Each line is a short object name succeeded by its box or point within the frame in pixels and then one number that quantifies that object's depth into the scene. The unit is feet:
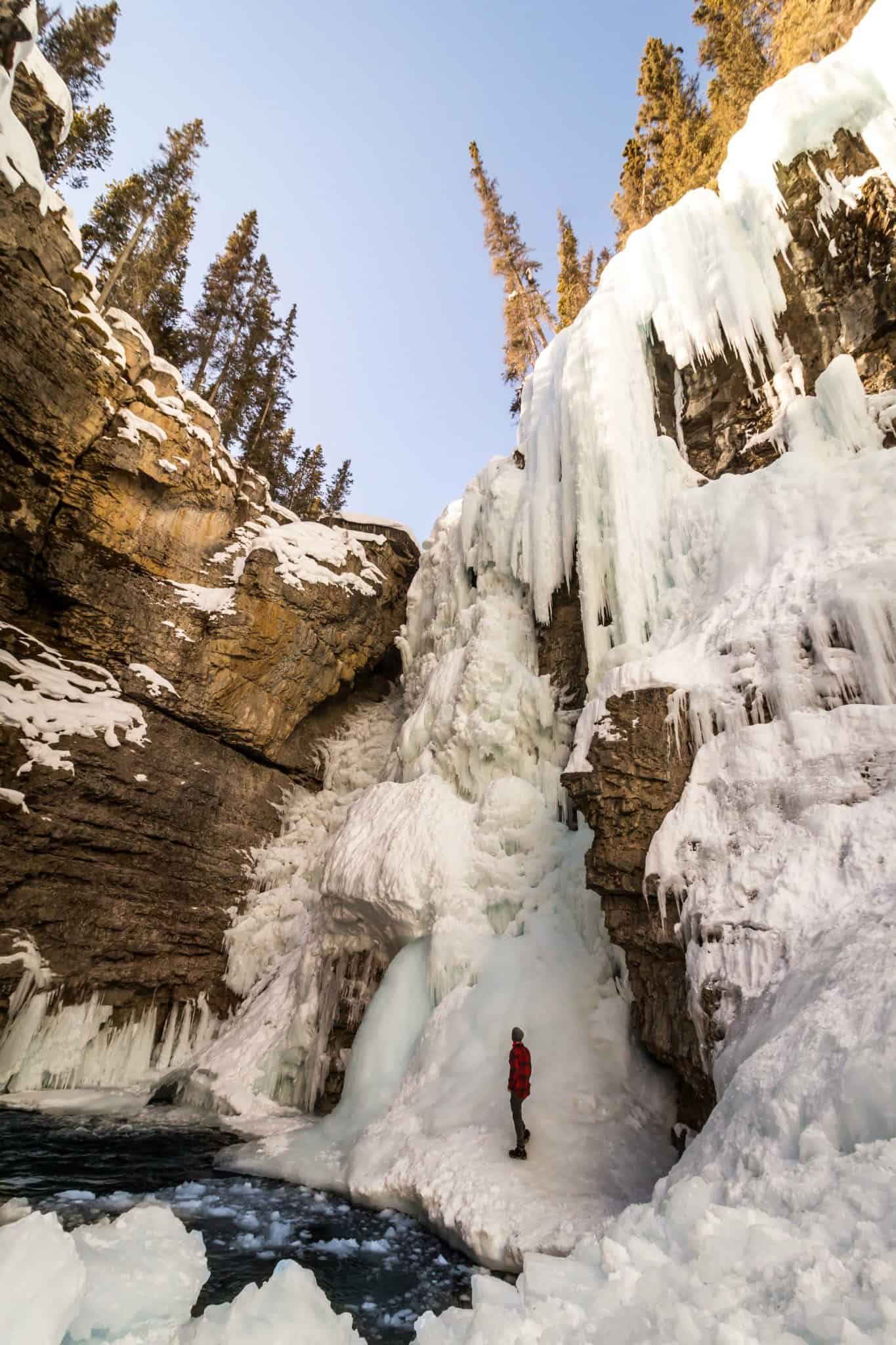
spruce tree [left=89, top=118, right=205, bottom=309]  60.39
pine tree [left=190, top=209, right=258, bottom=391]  69.05
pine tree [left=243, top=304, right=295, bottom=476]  69.92
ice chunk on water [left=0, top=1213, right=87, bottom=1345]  6.83
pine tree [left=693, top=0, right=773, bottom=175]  50.60
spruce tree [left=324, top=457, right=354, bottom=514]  88.48
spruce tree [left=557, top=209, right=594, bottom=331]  62.23
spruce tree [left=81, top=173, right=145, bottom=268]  61.93
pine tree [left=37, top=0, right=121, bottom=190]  56.70
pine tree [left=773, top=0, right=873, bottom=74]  40.11
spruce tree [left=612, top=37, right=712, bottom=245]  55.36
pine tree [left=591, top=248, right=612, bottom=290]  65.92
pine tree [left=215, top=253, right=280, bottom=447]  68.21
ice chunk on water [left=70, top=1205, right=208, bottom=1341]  7.96
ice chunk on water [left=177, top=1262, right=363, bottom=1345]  7.56
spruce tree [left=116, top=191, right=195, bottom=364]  60.75
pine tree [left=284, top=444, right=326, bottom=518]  81.82
